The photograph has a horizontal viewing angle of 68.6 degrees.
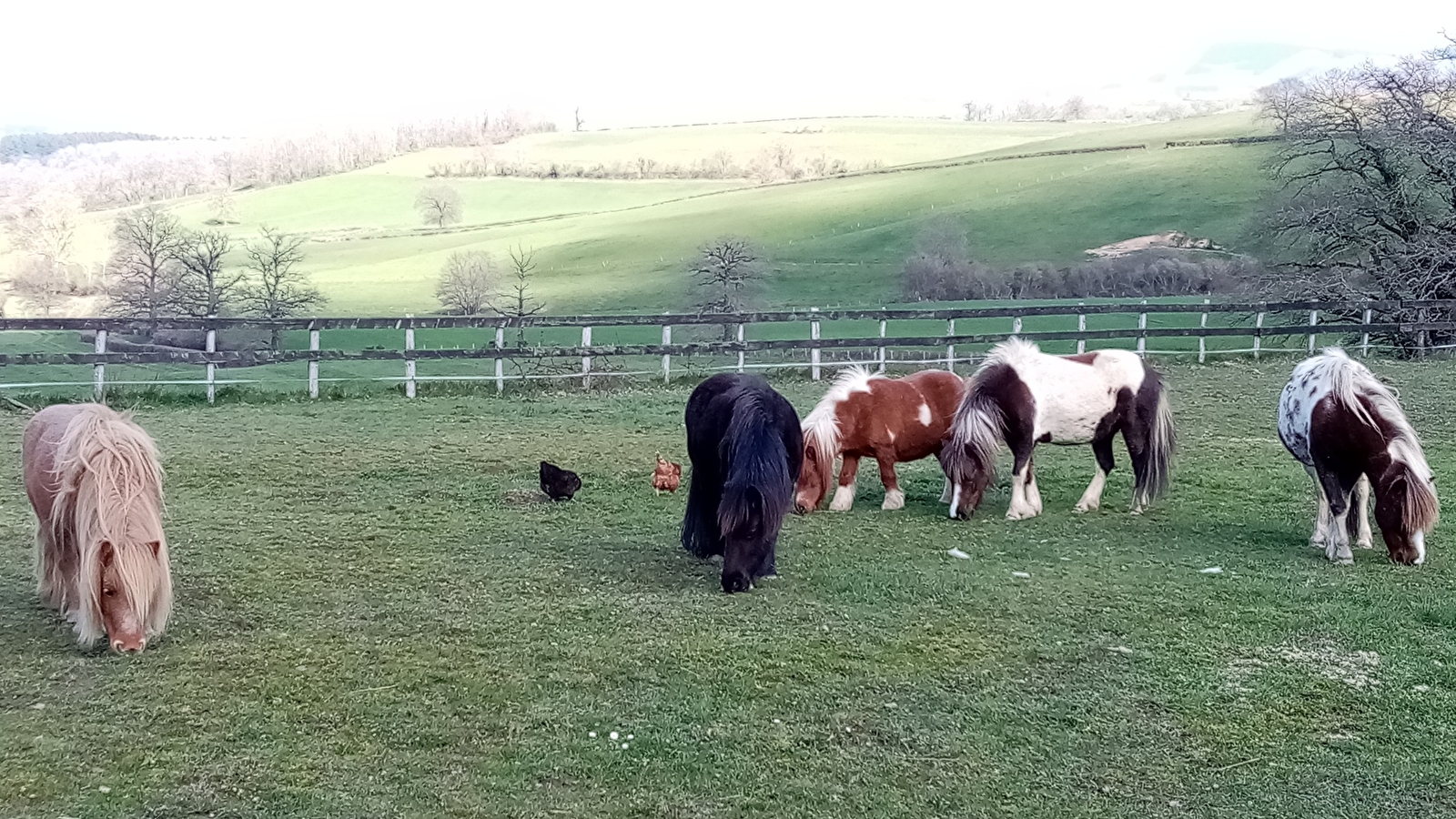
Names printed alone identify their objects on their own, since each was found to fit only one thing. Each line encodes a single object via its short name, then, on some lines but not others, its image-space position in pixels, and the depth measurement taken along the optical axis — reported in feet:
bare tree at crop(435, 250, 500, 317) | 115.75
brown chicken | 27.84
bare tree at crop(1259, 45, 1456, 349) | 65.92
